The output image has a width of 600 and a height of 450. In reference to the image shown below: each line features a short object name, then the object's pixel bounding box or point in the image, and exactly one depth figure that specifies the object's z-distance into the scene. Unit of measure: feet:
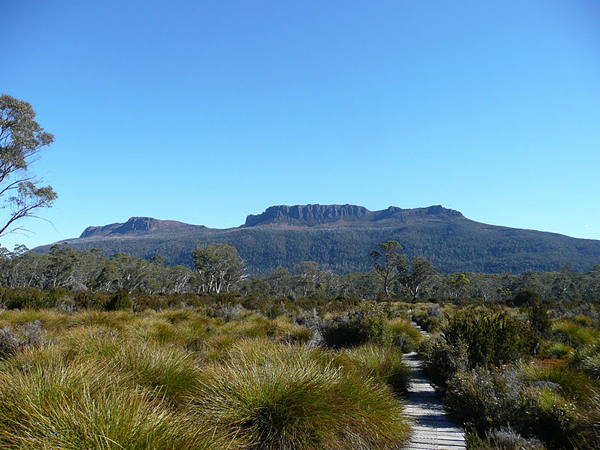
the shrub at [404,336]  36.01
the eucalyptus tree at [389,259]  165.99
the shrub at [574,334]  33.91
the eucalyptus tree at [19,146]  61.11
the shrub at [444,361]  22.29
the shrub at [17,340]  20.70
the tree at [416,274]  164.86
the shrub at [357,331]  31.58
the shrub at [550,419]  13.87
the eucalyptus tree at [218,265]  201.36
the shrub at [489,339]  23.89
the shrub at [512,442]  11.95
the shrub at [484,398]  15.19
